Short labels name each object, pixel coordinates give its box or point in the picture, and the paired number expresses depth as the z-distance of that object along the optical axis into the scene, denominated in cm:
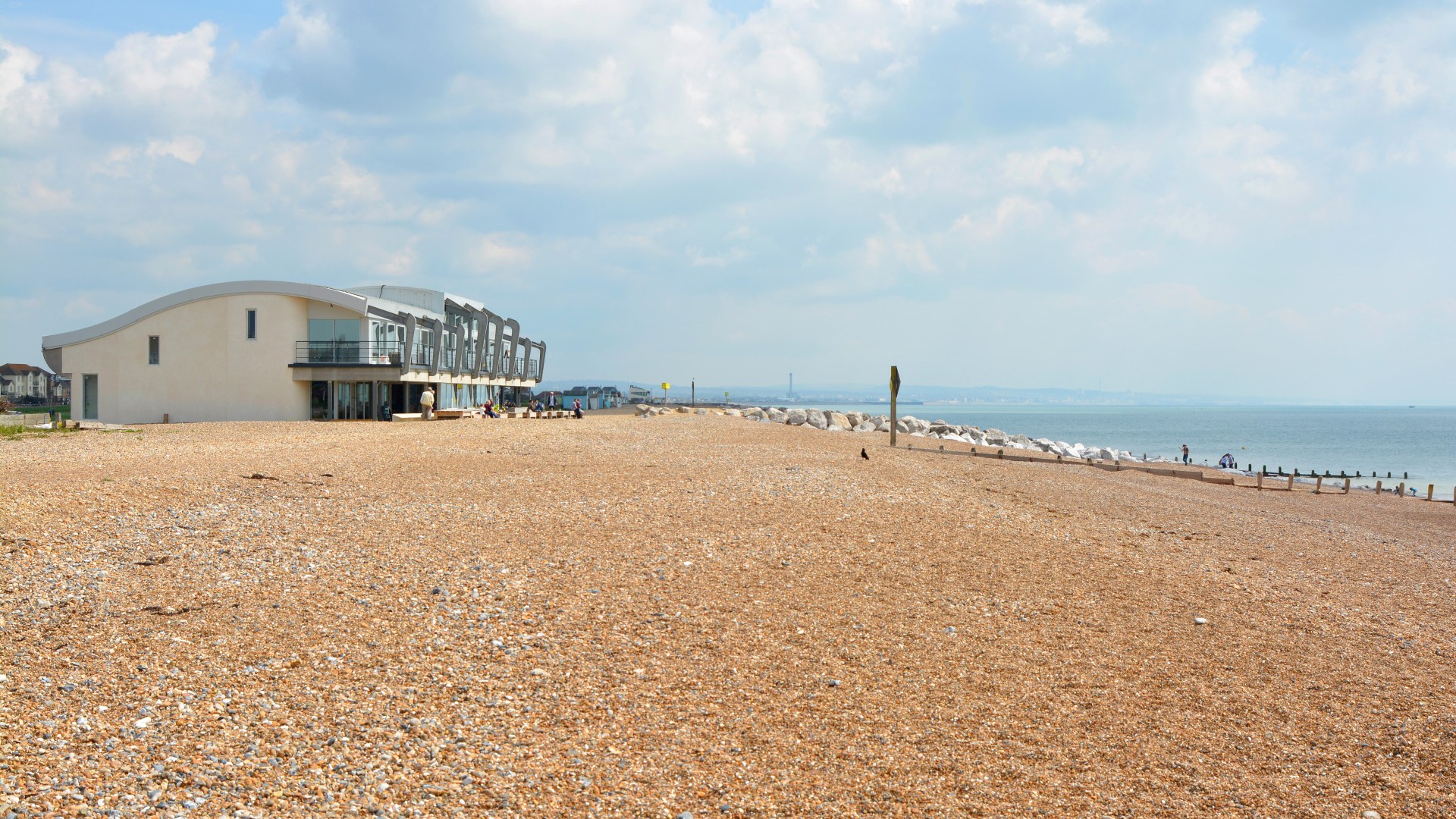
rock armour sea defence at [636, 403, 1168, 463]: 5303
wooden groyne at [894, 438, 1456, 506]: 2750
